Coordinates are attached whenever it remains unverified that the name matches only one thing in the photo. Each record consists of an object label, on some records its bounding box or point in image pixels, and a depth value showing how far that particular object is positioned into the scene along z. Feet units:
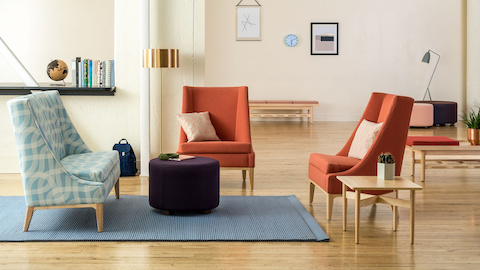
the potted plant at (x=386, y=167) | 12.63
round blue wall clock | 40.52
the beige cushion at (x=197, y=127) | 18.81
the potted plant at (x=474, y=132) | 20.12
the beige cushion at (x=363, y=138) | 14.84
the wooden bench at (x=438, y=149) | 19.27
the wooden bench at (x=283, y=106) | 38.29
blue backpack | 20.03
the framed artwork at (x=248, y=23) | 40.32
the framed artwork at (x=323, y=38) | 40.50
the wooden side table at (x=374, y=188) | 12.01
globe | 20.39
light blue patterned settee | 12.34
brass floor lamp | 19.44
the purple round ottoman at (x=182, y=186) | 14.08
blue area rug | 12.50
